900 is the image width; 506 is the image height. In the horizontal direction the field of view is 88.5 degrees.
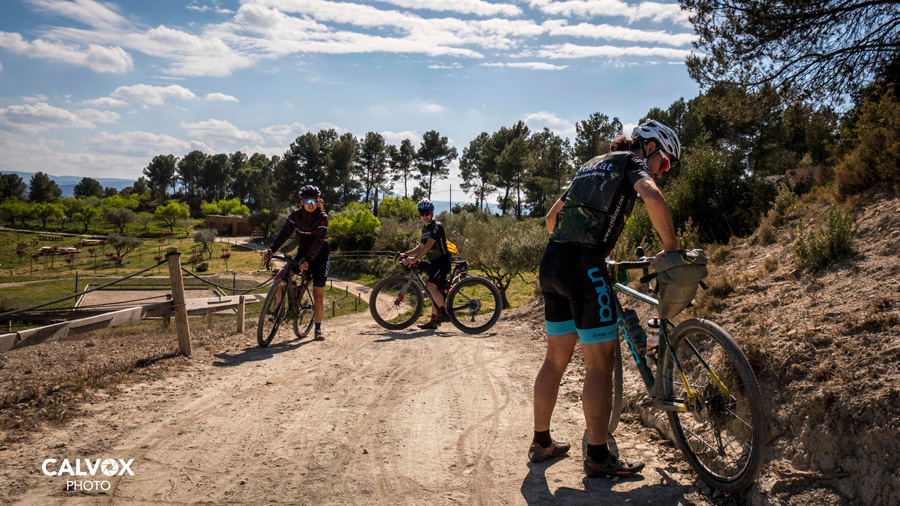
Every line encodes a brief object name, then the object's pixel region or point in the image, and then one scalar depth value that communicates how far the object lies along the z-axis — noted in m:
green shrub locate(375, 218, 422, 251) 42.16
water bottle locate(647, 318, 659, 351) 3.02
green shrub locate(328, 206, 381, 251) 48.78
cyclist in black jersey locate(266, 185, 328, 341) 7.36
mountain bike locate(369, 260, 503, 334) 8.33
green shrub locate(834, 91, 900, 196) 5.29
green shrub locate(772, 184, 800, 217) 6.48
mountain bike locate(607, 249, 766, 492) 2.38
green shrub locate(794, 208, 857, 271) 4.26
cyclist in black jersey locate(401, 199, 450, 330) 8.38
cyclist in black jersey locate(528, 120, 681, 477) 2.84
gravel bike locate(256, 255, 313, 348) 7.01
